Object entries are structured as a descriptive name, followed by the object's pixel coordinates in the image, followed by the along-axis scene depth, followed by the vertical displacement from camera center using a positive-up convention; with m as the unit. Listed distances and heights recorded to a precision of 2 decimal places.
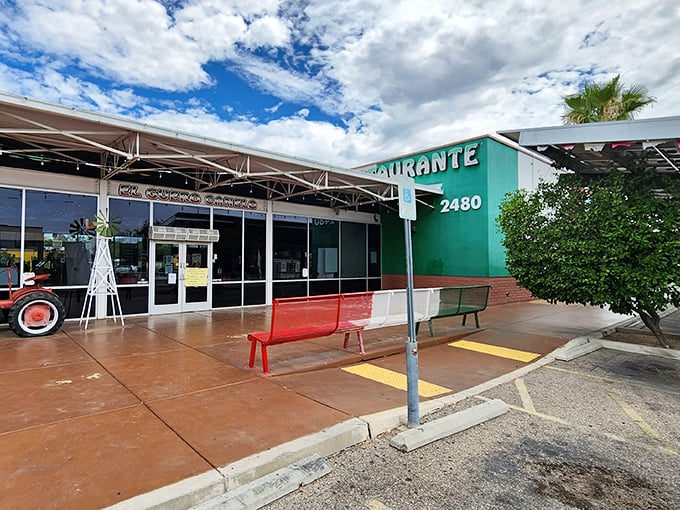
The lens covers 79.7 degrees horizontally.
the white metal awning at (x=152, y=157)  7.63 +2.73
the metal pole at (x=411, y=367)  4.21 -1.07
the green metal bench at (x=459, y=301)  8.76 -0.84
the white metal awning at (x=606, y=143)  5.91 +2.02
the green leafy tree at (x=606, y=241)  6.87 +0.41
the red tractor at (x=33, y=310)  8.16 -0.88
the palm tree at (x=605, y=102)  13.95 +5.69
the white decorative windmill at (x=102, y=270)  9.55 -0.08
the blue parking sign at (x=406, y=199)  4.45 +0.73
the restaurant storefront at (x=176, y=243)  9.84 +0.68
